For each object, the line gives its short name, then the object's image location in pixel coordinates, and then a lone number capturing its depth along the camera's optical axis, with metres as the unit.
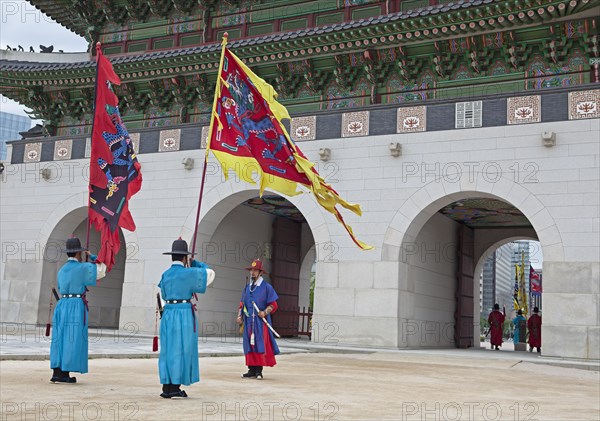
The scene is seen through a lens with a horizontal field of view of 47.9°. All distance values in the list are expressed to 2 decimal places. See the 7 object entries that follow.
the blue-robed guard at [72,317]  7.59
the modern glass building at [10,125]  142.88
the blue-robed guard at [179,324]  6.73
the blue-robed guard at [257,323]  9.02
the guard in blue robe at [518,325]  22.67
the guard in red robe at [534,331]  19.98
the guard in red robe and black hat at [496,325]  21.61
